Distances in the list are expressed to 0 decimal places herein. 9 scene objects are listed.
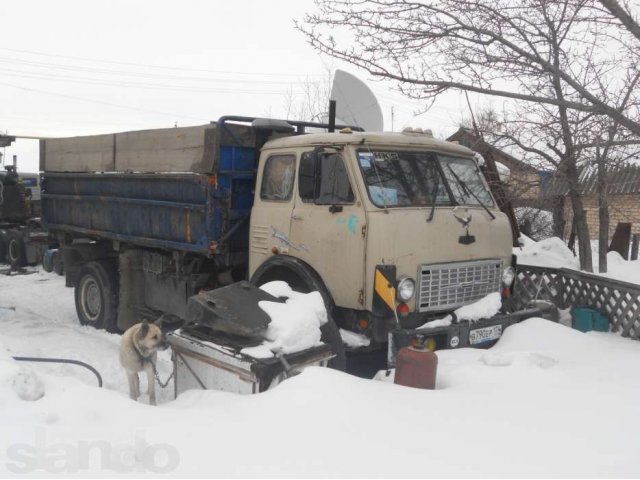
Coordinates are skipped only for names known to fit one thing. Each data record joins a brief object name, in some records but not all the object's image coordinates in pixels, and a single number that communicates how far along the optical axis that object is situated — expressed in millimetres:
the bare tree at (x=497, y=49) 6180
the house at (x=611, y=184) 7273
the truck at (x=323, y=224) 4520
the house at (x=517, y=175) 7797
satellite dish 7402
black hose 4078
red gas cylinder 3781
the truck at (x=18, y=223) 13523
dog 4613
